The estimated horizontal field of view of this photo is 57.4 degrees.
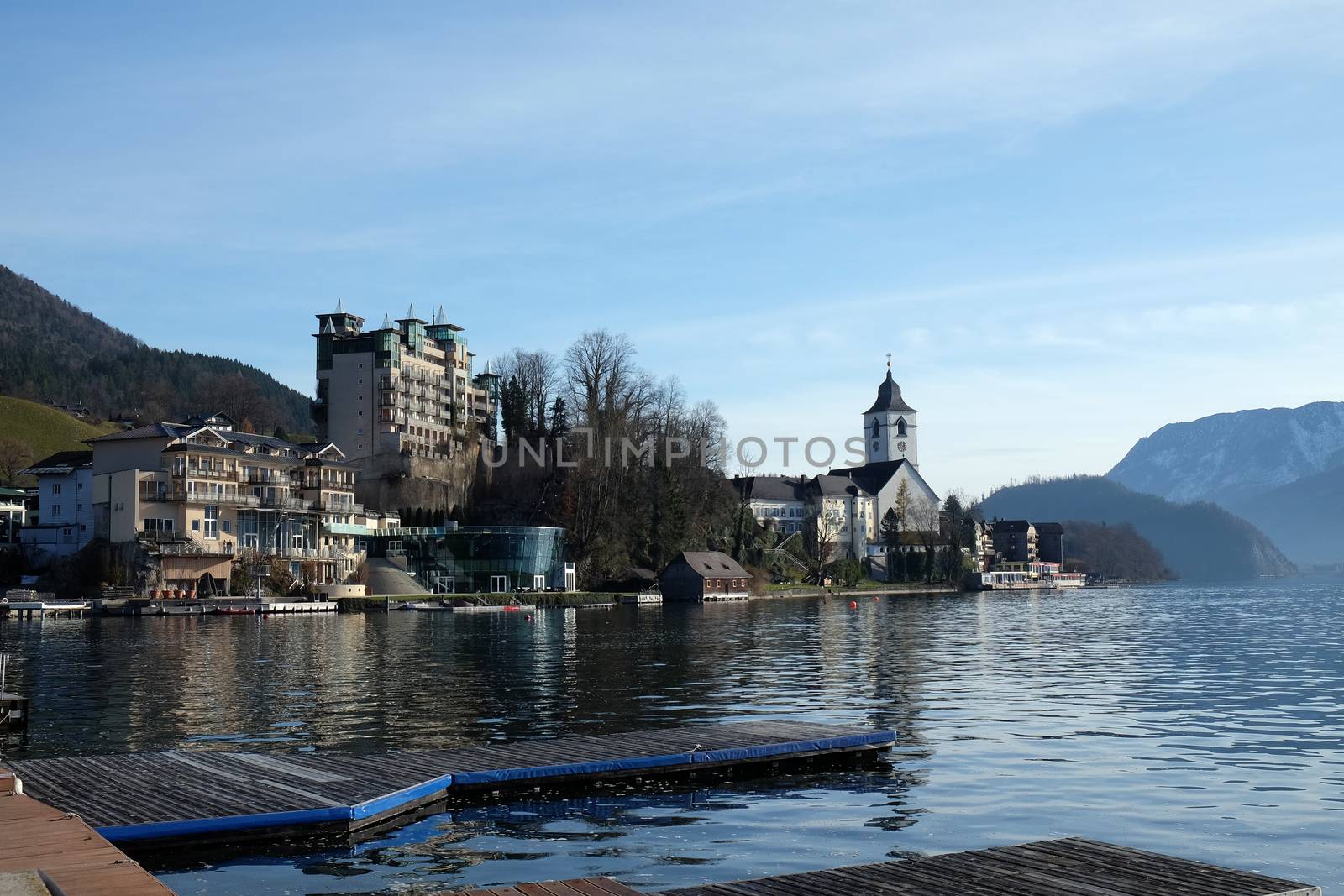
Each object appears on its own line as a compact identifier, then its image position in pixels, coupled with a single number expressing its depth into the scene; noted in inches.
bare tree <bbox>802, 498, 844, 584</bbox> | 6441.9
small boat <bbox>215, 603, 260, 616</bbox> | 3602.4
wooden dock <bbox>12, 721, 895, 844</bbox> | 697.6
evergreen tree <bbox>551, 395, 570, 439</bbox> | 5177.2
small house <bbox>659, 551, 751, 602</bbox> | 4896.7
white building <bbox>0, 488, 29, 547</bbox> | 4712.1
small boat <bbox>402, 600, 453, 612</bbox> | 3944.4
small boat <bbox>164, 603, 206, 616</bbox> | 3511.3
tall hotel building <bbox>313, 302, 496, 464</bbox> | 5354.3
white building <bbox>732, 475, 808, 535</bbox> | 7347.4
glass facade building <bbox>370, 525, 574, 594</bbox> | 4503.0
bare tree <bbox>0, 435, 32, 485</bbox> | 5994.1
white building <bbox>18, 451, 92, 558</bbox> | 4168.3
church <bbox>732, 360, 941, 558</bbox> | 7406.5
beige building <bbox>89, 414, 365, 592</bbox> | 3919.8
